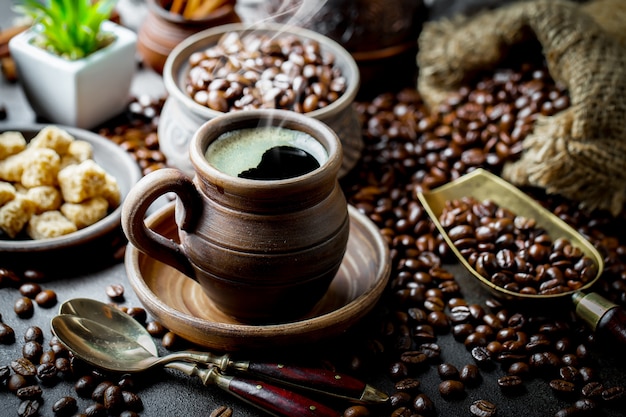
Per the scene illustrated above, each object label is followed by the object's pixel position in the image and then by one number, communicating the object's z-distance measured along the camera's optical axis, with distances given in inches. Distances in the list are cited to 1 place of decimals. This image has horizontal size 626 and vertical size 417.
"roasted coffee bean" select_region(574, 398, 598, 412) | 22.0
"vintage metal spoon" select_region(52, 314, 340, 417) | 21.0
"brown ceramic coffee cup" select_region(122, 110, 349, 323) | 21.0
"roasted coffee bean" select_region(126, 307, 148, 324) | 23.4
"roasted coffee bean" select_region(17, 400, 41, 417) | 21.2
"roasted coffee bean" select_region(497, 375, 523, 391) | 22.5
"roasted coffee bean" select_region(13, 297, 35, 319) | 23.3
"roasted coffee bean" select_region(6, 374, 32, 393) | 21.6
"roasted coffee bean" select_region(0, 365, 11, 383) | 21.7
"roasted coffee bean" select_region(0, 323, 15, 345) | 22.6
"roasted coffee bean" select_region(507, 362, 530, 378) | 22.8
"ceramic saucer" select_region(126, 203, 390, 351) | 21.4
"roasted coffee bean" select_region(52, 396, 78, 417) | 21.2
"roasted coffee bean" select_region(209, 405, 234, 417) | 21.5
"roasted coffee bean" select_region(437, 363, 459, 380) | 22.6
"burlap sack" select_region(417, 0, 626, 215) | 26.6
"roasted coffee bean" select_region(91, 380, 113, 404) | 21.5
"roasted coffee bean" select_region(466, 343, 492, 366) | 23.0
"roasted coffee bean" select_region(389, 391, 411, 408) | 21.9
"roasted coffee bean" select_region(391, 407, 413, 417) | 21.7
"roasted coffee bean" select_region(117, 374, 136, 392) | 21.8
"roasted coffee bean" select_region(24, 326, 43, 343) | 22.7
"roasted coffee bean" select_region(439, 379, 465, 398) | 22.2
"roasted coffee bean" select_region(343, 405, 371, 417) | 21.3
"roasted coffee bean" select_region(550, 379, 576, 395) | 22.4
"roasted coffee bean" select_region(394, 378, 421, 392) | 22.3
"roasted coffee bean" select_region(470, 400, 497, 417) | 21.9
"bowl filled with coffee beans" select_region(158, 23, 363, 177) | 26.3
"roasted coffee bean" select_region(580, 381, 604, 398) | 22.4
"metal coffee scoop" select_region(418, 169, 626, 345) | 22.9
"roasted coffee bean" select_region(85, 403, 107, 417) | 21.2
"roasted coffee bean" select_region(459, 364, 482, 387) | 22.6
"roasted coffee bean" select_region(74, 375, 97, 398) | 21.7
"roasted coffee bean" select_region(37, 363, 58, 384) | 21.8
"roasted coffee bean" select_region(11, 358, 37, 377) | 21.9
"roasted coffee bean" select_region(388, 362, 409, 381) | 22.6
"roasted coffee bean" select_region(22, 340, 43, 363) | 22.3
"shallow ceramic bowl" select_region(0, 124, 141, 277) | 23.9
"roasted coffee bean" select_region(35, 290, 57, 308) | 23.6
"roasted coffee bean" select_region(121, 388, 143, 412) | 21.5
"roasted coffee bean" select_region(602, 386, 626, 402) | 22.3
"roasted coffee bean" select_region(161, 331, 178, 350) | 22.7
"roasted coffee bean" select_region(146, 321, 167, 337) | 23.1
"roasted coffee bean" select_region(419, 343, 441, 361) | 23.1
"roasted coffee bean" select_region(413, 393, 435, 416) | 21.8
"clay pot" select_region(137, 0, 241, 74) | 30.6
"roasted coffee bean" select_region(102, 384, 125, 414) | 21.4
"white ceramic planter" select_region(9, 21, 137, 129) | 27.9
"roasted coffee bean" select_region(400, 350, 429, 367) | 22.9
